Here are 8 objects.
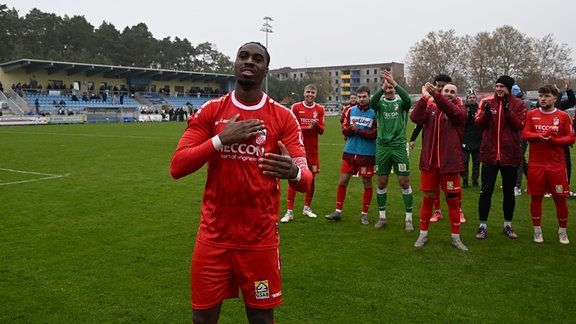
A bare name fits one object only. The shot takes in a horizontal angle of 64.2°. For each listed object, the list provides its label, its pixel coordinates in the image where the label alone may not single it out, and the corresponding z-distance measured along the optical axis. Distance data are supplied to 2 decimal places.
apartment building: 136.25
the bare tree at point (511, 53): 78.56
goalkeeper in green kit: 7.22
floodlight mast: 57.66
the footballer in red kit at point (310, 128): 8.05
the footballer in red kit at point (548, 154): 6.50
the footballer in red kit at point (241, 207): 2.95
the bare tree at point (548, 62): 78.02
